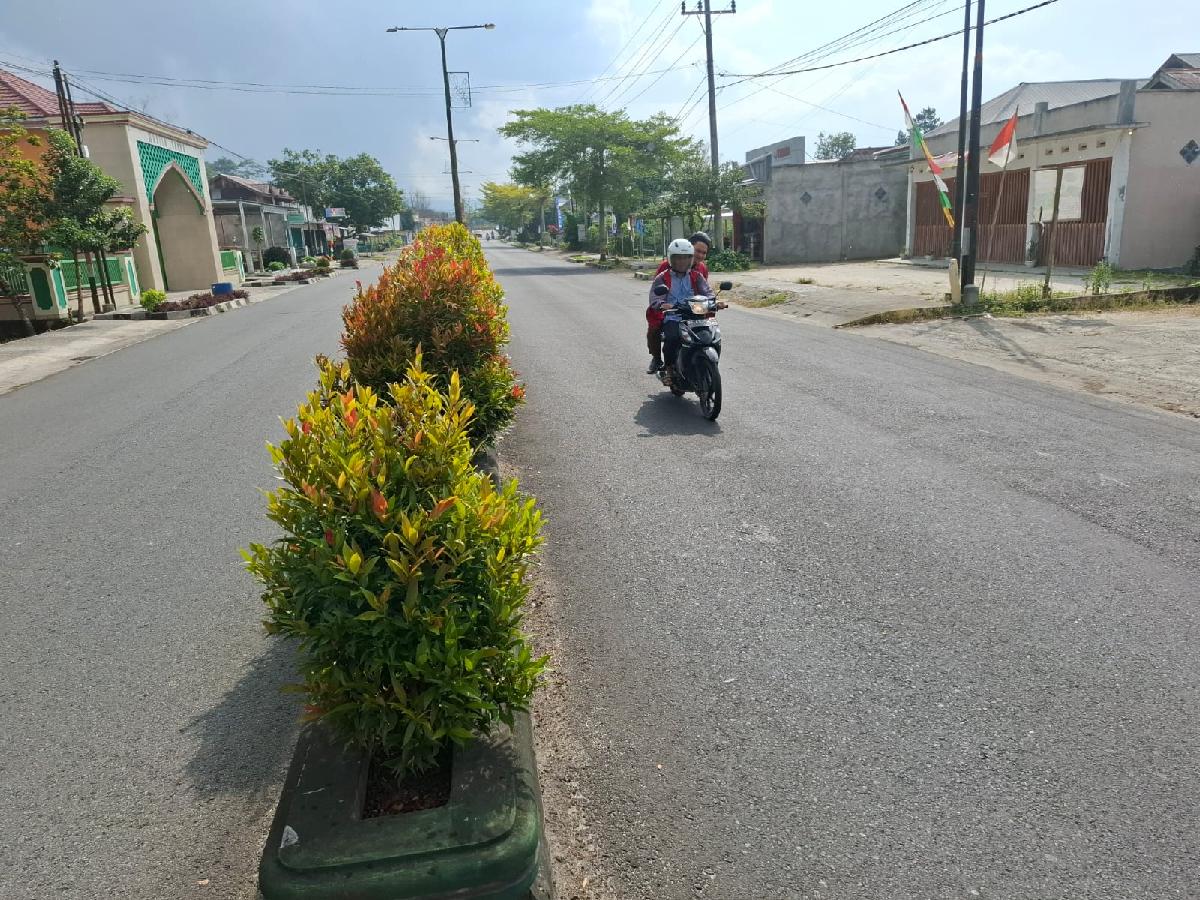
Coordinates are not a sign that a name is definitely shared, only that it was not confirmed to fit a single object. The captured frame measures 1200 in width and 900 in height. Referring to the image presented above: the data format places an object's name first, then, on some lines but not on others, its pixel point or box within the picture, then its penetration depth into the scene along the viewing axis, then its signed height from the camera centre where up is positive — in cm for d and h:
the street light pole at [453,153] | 3938 +375
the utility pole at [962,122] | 1680 +183
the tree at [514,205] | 9688 +349
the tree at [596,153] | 4144 +360
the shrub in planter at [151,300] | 2222 -131
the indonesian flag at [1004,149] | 1540 +104
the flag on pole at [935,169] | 1833 +95
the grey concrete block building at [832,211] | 3431 +23
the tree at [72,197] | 1977 +128
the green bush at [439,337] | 543 -63
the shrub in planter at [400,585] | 238 -98
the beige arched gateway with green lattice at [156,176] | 2608 +239
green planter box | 215 -152
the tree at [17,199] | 1898 +122
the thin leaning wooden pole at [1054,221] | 1443 -24
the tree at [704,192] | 3322 +114
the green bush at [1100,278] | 1553 -132
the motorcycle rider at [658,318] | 884 -94
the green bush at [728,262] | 3262 -152
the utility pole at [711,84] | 3148 +493
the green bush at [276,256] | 4916 -73
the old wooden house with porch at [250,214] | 4616 +176
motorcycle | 786 -119
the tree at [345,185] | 7462 +481
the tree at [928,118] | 10256 +1119
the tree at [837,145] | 10512 +860
